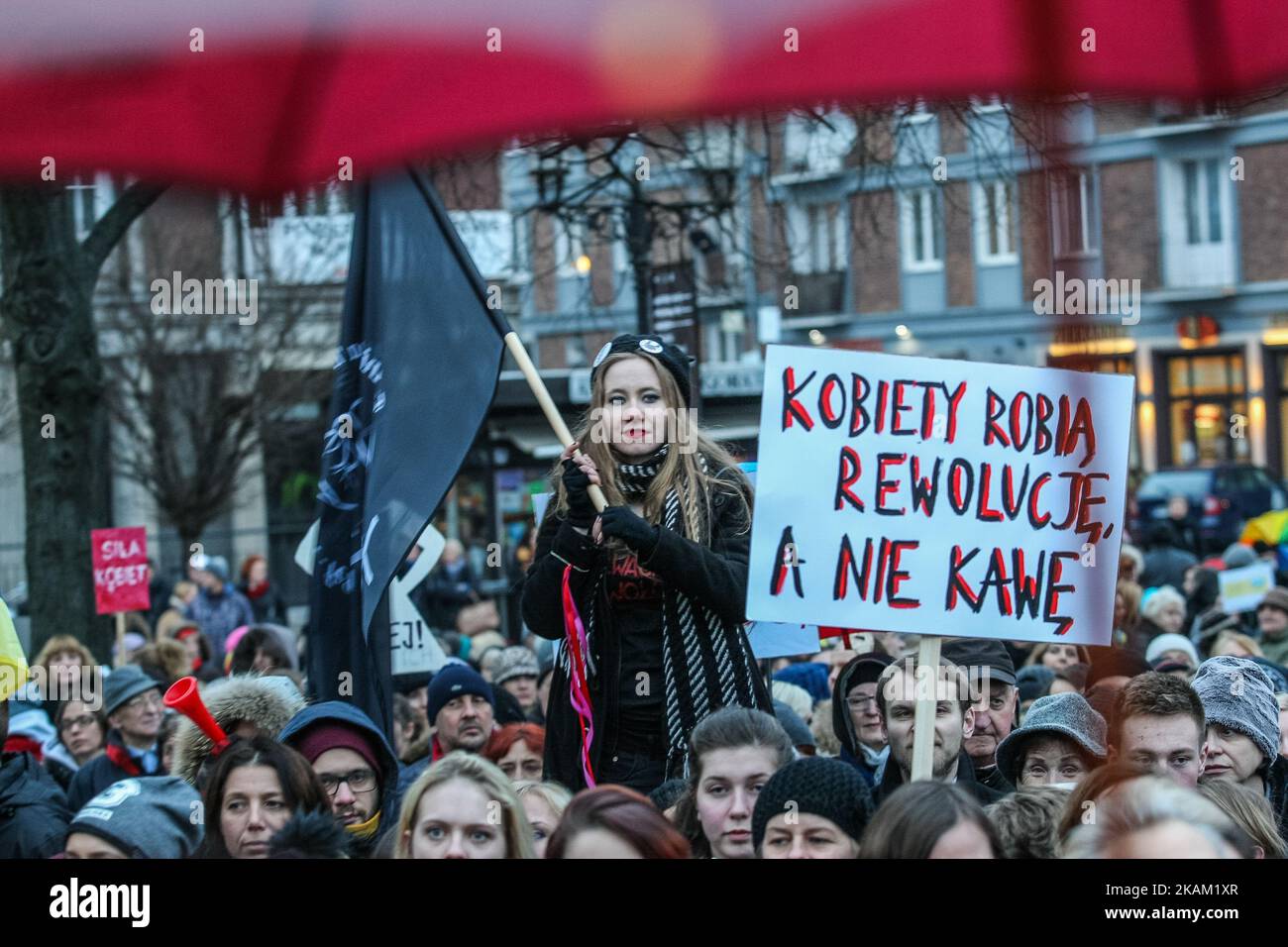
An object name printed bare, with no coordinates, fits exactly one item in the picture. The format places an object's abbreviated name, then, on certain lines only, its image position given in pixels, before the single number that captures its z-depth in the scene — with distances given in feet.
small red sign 34.55
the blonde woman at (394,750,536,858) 12.74
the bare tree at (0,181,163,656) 33.63
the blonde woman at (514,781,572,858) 14.28
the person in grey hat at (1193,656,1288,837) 16.22
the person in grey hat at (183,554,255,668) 47.96
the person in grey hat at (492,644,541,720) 26.18
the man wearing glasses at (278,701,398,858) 15.79
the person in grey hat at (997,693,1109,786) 15.93
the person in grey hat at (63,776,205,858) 13.57
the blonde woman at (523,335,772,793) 14.80
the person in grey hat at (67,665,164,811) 23.43
